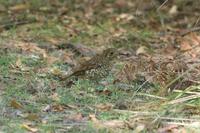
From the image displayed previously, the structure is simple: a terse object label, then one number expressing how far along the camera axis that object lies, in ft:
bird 32.83
